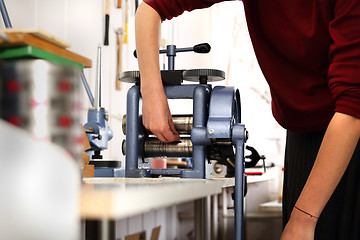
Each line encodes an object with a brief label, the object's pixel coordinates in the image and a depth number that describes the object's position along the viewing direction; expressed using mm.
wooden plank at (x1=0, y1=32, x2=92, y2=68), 391
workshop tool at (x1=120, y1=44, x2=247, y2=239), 1016
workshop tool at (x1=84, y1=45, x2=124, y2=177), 1394
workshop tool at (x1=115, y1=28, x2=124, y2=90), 2213
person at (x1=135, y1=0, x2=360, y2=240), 886
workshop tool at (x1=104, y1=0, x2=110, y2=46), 2045
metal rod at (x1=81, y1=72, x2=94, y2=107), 1598
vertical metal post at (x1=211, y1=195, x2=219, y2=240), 2768
